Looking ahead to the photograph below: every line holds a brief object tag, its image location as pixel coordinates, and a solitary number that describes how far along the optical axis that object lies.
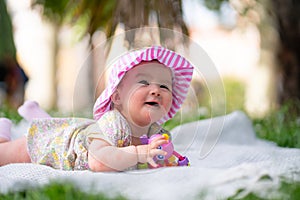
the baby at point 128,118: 1.83
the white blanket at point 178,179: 1.67
